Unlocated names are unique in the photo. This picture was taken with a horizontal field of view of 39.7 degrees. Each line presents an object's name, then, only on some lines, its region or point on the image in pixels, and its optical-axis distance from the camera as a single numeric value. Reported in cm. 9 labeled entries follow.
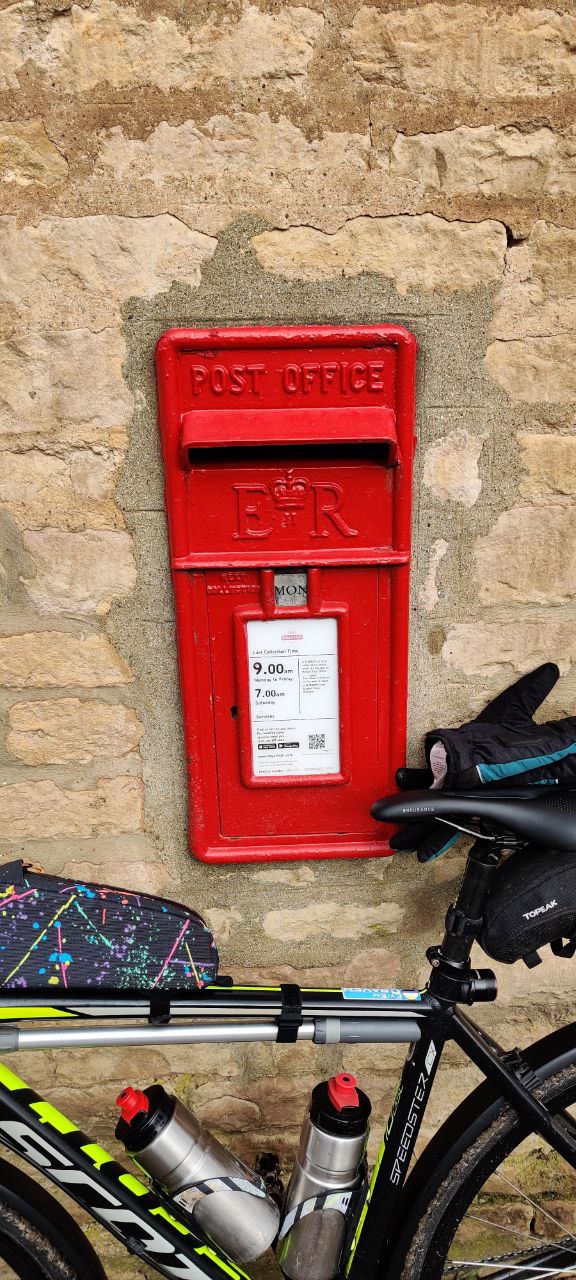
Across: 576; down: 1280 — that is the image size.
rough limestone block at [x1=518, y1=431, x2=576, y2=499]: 164
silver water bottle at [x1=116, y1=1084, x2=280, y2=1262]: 150
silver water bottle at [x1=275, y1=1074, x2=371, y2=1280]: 155
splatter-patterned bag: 140
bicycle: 143
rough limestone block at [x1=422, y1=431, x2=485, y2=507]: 164
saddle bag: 148
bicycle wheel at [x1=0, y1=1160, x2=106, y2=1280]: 148
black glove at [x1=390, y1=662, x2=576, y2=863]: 150
